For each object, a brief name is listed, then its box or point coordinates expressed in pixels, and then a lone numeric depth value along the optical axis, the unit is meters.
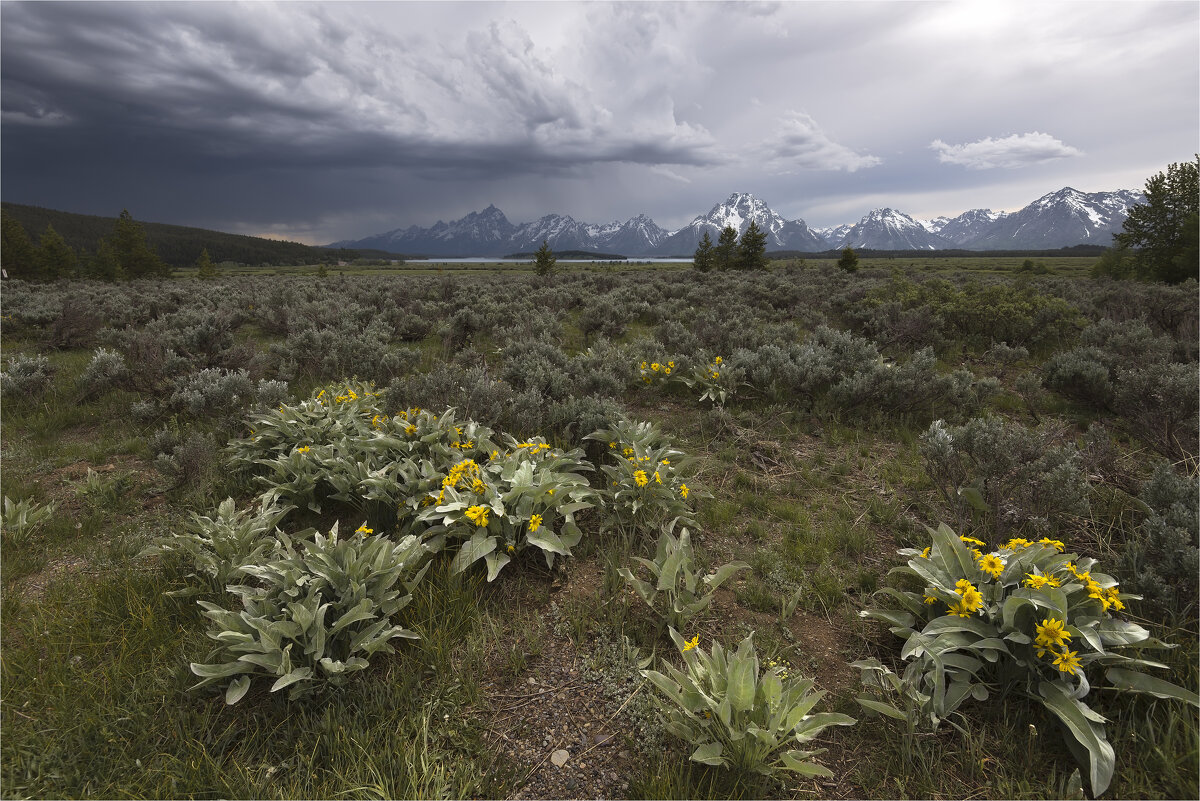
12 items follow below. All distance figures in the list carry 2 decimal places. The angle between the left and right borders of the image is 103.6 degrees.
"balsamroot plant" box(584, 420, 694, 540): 4.14
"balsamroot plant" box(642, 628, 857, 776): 2.23
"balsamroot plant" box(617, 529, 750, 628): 3.15
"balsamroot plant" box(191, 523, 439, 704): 2.52
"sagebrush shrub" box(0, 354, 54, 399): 7.17
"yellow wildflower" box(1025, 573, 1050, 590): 2.52
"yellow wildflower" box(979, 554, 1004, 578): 2.67
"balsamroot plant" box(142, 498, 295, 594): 3.22
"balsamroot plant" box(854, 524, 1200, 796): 2.33
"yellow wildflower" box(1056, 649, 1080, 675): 2.30
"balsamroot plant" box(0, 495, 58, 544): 3.95
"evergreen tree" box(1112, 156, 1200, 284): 22.89
